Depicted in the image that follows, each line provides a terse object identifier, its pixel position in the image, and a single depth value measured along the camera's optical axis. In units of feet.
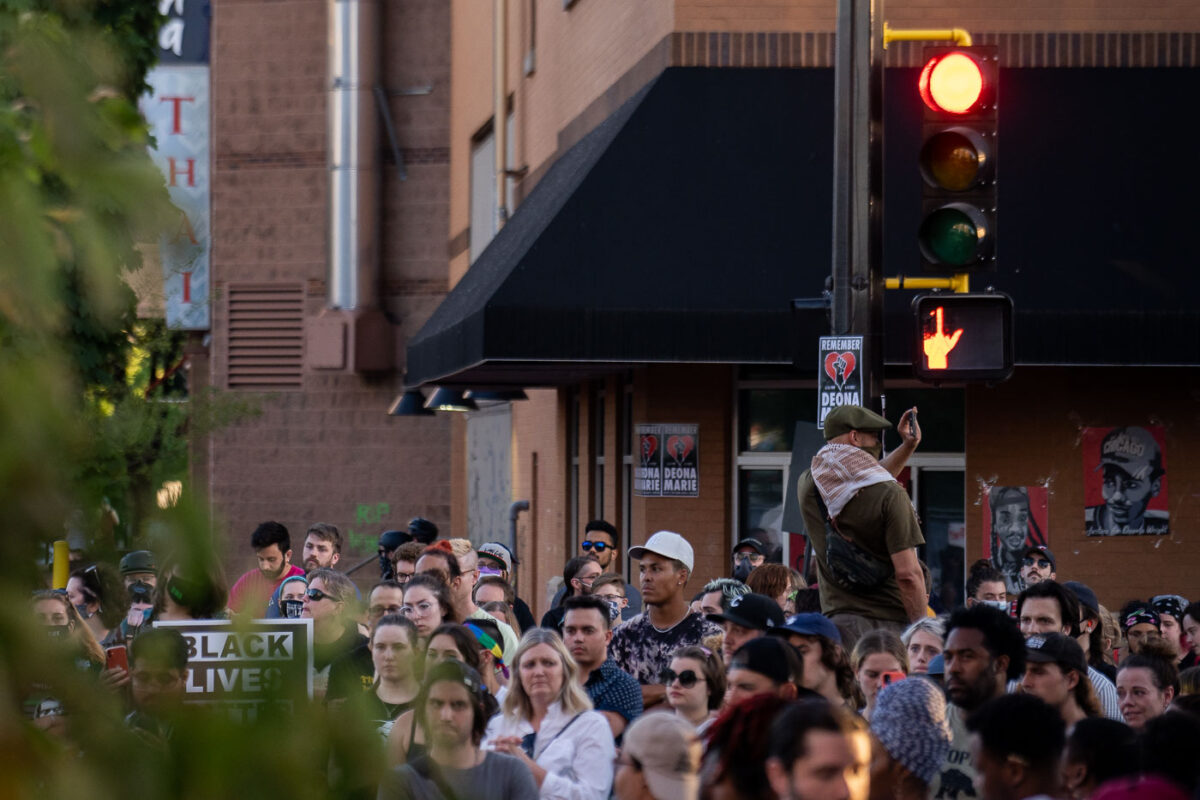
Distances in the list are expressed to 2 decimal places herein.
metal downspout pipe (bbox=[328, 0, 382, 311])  191.62
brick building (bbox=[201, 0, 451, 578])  196.44
